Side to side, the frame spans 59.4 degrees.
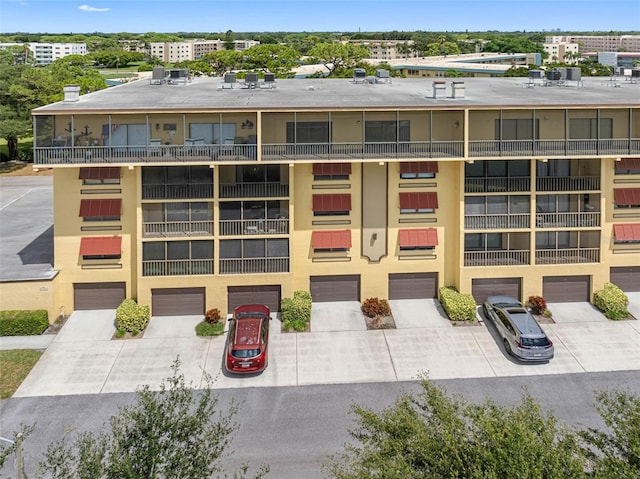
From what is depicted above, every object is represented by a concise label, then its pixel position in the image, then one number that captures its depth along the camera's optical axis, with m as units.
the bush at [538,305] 27.66
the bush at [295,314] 26.54
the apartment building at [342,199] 26.08
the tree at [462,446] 10.89
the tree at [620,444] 11.20
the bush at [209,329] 26.12
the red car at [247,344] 22.53
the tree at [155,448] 11.47
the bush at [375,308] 27.56
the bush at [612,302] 27.22
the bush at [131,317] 25.84
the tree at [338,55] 106.75
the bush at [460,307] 26.98
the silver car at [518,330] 23.22
